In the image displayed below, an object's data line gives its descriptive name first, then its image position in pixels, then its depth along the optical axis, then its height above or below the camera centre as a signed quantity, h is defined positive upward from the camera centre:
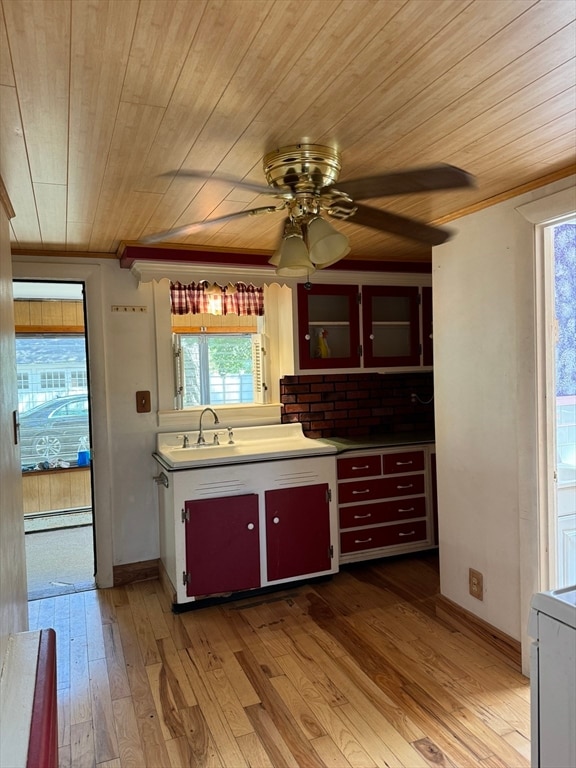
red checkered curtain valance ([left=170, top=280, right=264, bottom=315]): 3.47 +0.52
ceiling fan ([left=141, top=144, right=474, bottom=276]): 1.54 +0.55
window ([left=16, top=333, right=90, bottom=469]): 5.05 -0.20
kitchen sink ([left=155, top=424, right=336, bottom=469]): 2.97 -0.48
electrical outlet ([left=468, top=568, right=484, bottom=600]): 2.59 -1.12
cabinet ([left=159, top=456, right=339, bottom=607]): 2.89 -0.91
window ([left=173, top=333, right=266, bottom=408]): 3.72 +0.04
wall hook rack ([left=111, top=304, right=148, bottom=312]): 3.31 +0.45
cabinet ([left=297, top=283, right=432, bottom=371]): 3.62 +0.32
